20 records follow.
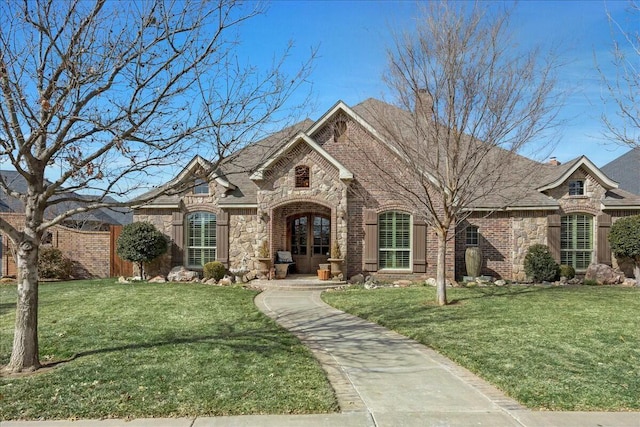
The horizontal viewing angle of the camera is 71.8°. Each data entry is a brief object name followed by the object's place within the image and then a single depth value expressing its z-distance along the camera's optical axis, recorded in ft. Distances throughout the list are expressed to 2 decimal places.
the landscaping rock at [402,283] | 47.75
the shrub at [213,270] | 49.65
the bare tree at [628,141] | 21.41
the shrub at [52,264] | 52.80
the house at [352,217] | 49.80
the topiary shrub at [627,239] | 48.96
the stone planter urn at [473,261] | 50.11
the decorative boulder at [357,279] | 49.26
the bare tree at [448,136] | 31.30
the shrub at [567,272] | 49.85
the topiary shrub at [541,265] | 49.08
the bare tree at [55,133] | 18.54
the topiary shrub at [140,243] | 50.70
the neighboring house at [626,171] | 74.66
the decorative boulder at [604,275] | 49.57
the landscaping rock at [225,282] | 48.29
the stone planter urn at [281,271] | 49.98
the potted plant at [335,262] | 48.32
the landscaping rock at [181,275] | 50.70
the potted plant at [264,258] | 48.85
